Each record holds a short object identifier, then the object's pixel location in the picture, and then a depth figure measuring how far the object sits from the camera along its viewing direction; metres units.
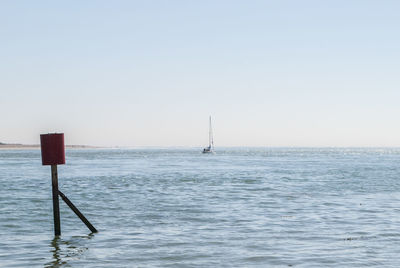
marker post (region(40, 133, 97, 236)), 14.14
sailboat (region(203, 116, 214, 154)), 167.75
